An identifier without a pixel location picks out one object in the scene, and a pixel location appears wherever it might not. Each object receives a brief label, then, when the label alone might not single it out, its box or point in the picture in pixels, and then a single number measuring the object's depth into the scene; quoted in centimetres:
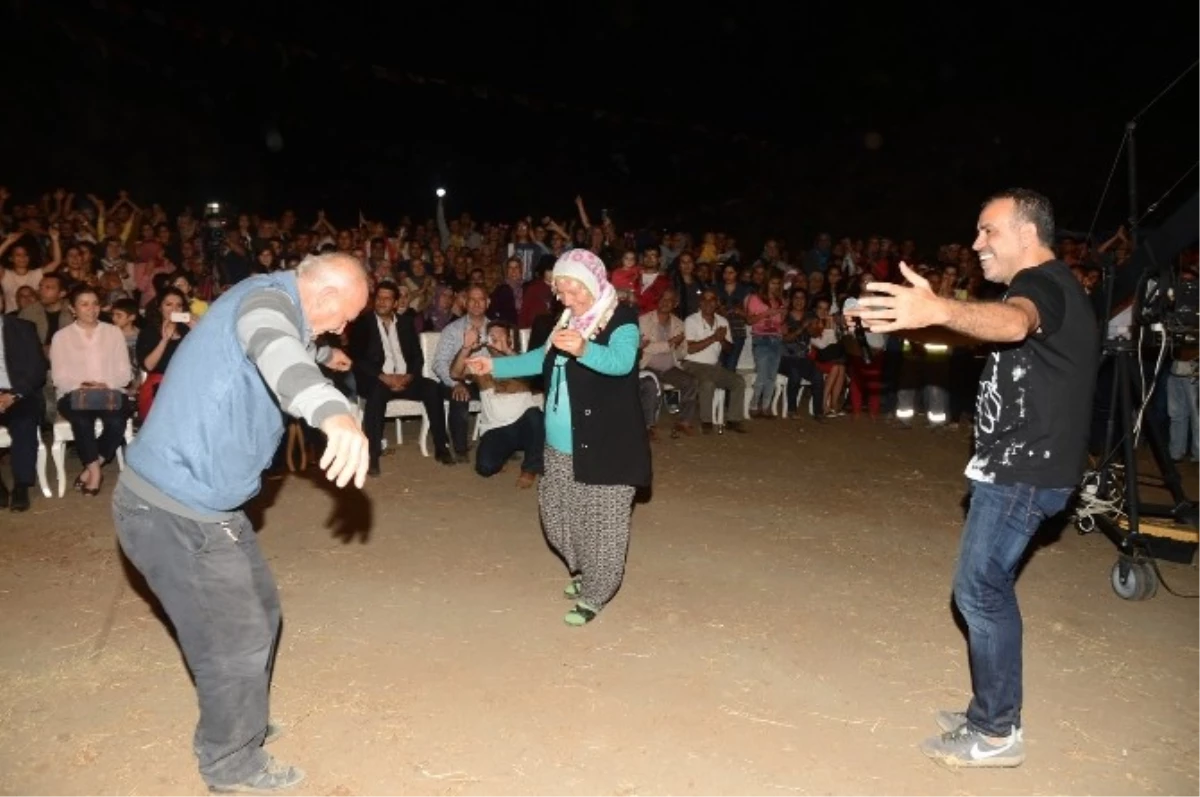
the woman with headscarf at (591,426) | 430
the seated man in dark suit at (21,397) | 649
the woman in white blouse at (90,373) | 687
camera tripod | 503
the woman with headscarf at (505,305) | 1046
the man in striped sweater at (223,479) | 277
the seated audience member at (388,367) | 812
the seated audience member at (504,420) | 779
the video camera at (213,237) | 1127
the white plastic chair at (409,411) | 842
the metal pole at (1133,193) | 489
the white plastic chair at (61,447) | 686
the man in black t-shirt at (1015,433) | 310
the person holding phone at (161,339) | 705
